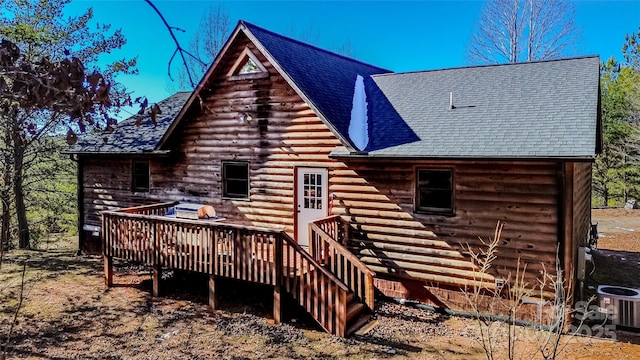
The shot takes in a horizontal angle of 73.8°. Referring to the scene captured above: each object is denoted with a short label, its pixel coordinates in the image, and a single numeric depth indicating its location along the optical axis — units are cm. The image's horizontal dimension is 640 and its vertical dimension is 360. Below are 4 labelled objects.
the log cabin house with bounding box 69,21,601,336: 792
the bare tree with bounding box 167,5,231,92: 2588
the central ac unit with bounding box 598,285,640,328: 774
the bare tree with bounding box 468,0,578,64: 2272
